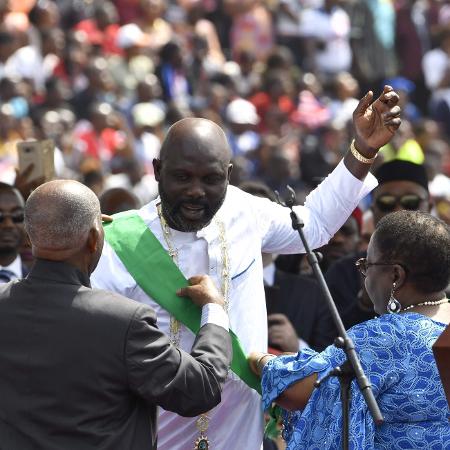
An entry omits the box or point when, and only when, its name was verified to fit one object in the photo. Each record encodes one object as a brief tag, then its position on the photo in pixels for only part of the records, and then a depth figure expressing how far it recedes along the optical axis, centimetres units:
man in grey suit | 924
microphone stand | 914
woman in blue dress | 976
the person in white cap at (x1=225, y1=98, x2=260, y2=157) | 3487
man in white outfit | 1116
